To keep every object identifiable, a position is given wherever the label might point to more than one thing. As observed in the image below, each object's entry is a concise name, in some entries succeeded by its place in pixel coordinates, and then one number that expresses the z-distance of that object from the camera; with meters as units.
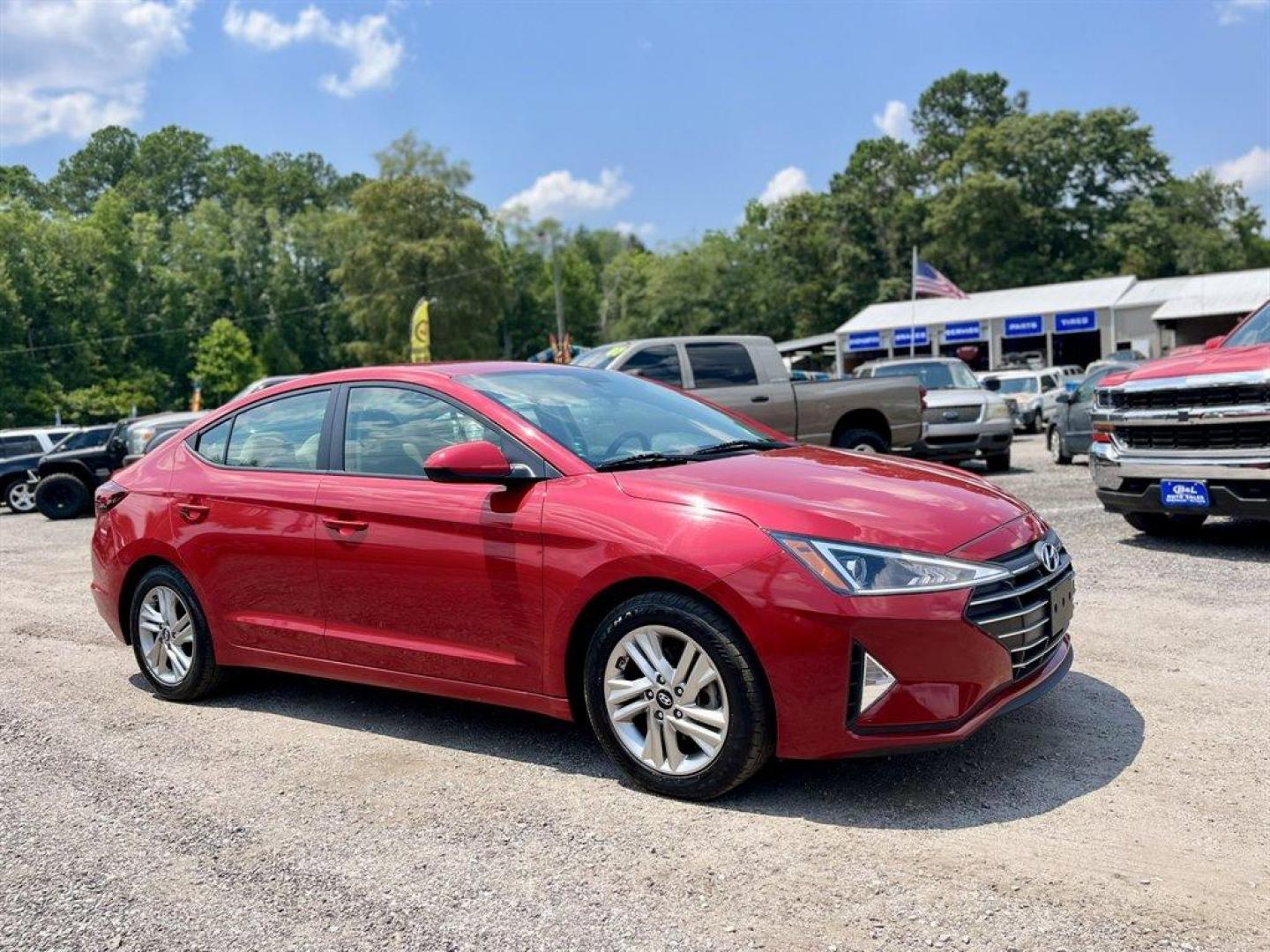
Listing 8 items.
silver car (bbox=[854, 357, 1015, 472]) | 15.10
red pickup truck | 7.36
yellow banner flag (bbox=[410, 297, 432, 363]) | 36.56
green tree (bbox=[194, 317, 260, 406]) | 62.44
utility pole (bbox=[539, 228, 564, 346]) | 45.78
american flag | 33.44
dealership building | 42.34
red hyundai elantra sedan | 3.52
